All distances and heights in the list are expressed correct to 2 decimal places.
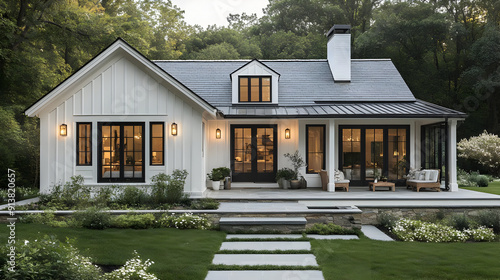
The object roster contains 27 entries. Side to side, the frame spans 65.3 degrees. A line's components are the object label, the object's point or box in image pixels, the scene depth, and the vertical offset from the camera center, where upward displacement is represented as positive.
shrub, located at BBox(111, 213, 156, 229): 8.24 -1.60
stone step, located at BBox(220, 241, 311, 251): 6.97 -1.83
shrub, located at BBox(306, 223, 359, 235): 8.26 -1.79
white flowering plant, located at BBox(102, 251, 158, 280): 4.89 -1.62
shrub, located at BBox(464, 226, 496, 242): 7.65 -1.76
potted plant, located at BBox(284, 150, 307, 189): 13.02 -0.62
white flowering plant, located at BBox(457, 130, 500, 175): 19.50 -0.23
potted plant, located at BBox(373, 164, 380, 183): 12.17 -0.93
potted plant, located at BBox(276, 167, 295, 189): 13.11 -1.04
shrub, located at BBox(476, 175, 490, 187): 15.34 -1.43
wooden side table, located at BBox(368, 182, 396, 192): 12.09 -1.19
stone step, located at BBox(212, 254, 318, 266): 6.06 -1.82
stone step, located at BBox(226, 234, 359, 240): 7.82 -1.84
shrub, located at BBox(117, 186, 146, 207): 10.09 -1.32
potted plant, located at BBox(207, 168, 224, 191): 12.74 -1.04
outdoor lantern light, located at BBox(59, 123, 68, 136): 10.70 +0.46
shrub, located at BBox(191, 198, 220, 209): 9.32 -1.42
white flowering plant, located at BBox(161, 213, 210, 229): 8.39 -1.64
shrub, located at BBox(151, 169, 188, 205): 10.03 -1.13
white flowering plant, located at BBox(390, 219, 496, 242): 7.62 -1.76
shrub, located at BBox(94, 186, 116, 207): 10.10 -1.31
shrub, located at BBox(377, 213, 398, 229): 8.88 -1.73
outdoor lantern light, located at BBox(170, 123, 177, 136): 10.75 +0.48
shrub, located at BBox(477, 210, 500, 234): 8.40 -1.62
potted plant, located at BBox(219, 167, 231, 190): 12.92 -1.03
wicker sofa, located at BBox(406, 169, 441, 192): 12.04 -1.08
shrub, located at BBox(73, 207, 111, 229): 8.12 -1.53
